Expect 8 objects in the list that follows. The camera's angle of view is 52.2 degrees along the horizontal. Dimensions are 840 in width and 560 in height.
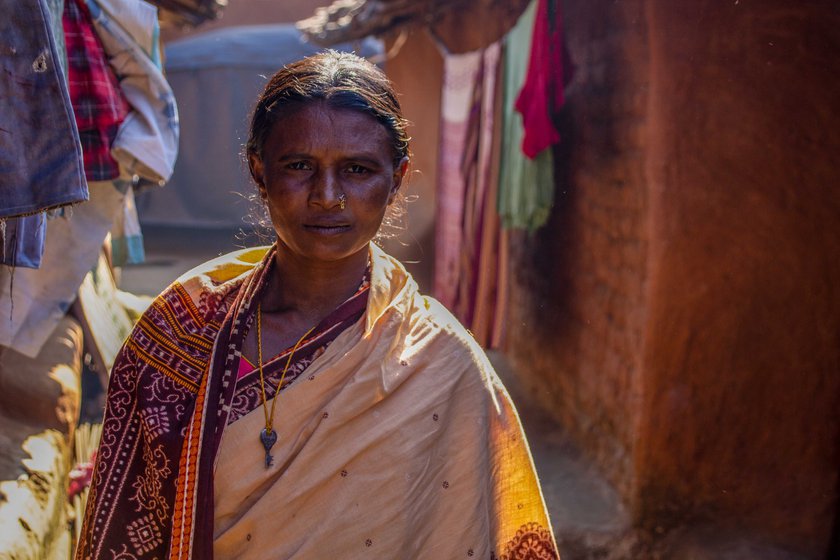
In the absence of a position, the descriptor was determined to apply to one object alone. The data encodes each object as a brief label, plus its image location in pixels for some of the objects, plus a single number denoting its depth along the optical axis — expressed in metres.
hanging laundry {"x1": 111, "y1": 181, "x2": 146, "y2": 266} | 3.82
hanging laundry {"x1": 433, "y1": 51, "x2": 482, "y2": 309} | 5.72
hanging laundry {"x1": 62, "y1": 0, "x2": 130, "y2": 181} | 2.95
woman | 1.67
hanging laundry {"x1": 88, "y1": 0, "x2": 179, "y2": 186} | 3.04
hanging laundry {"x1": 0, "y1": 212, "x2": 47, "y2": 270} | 2.36
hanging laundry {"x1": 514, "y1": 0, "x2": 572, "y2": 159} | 4.27
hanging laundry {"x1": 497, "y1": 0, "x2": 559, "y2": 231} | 4.58
